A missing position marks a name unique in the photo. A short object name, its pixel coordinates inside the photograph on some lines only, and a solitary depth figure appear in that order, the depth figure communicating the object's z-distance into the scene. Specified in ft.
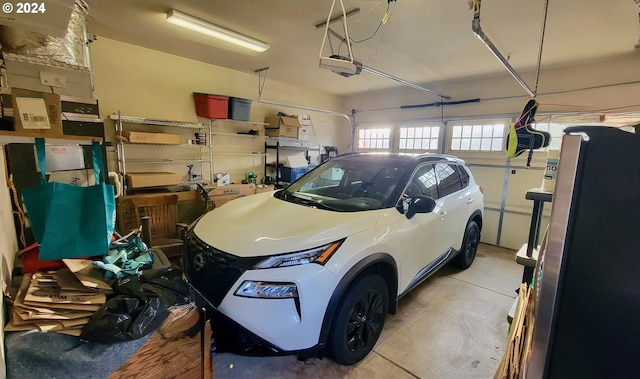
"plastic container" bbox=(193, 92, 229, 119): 13.88
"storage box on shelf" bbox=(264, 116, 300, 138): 16.96
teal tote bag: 4.43
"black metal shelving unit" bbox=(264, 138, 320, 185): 17.78
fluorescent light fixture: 8.90
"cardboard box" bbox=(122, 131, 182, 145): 11.62
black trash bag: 4.36
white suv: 4.80
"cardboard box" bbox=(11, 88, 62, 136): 3.41
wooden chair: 10.26
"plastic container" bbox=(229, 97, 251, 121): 14.67
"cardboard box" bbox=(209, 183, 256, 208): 13.23
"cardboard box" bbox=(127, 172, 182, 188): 11.61
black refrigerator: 1.79
